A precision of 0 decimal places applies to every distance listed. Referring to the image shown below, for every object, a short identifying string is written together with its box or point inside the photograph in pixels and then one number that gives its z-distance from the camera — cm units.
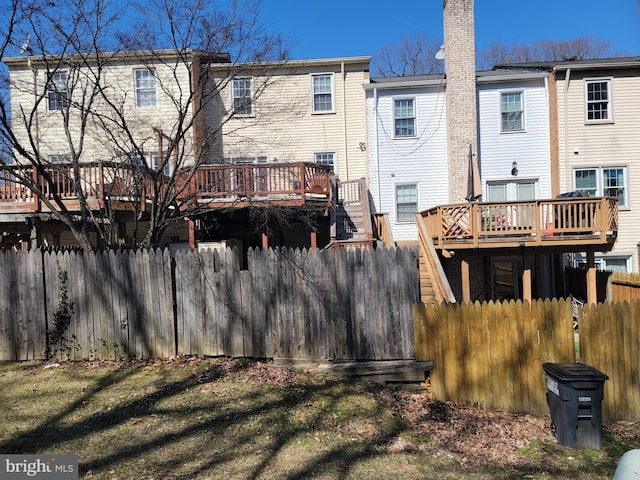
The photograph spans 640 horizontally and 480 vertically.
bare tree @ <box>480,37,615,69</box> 3098
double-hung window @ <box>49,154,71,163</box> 1410
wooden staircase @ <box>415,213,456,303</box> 731
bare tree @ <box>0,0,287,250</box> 753
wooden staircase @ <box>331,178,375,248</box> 1270
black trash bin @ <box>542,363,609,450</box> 498
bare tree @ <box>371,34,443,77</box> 2817
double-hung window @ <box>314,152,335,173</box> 1679
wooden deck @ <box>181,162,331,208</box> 1196
